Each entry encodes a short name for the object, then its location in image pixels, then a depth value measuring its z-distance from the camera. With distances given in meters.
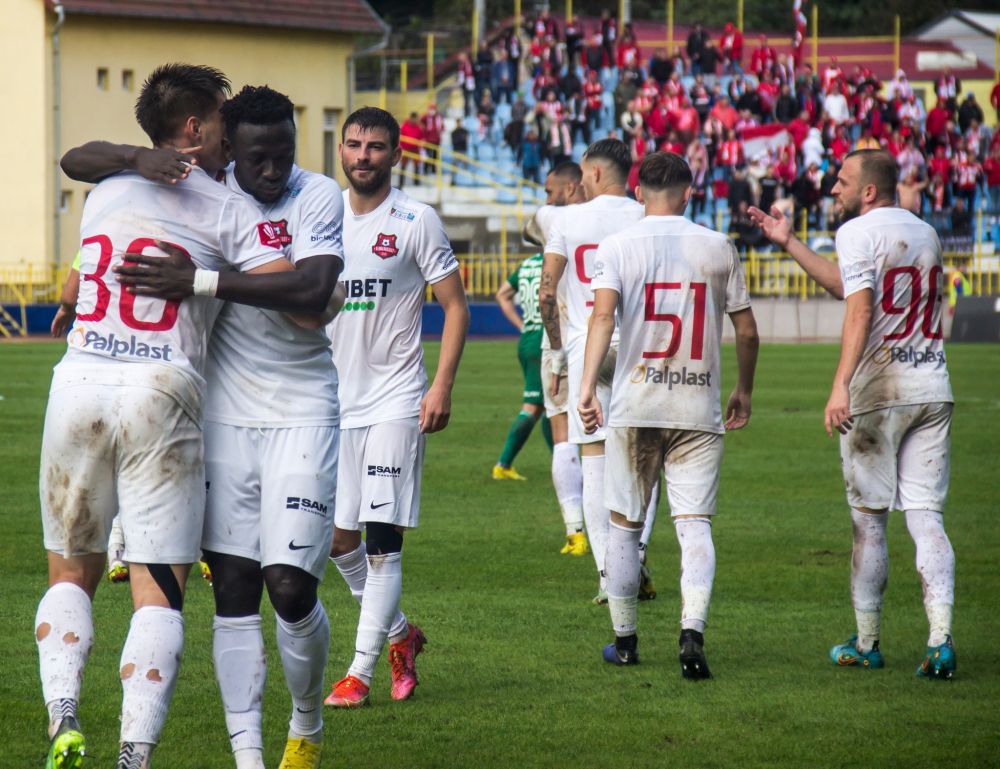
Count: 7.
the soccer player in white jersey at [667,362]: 14.13
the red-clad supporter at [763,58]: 85.31
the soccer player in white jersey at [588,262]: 18.02
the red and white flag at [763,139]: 77.87
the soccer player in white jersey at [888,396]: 14.12
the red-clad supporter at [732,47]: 87.87
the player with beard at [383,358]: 13.25
